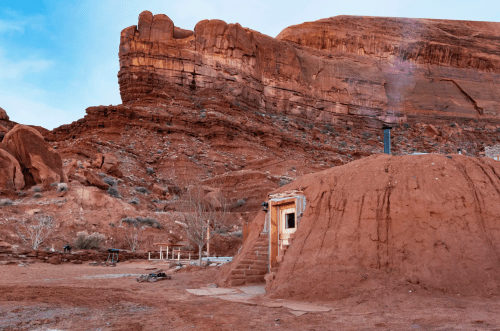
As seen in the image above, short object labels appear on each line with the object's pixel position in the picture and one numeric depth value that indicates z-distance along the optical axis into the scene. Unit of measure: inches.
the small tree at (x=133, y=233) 1002.8
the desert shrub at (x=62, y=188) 1103.7
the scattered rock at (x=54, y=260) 753.6
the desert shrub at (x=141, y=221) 1055.6
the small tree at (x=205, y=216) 786.8
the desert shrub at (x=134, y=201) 1241.0
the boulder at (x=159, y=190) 1445.6
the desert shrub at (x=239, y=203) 1358.3
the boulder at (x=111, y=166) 1440.7
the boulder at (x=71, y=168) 1287.8
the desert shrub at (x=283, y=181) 1438.4
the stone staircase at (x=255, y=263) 482.6
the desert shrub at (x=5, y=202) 1002.7
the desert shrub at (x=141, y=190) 1417.4
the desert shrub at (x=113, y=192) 1250.6
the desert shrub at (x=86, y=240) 925.2
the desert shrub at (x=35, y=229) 866.8
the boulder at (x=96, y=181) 1255.2
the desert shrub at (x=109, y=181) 1338.1
